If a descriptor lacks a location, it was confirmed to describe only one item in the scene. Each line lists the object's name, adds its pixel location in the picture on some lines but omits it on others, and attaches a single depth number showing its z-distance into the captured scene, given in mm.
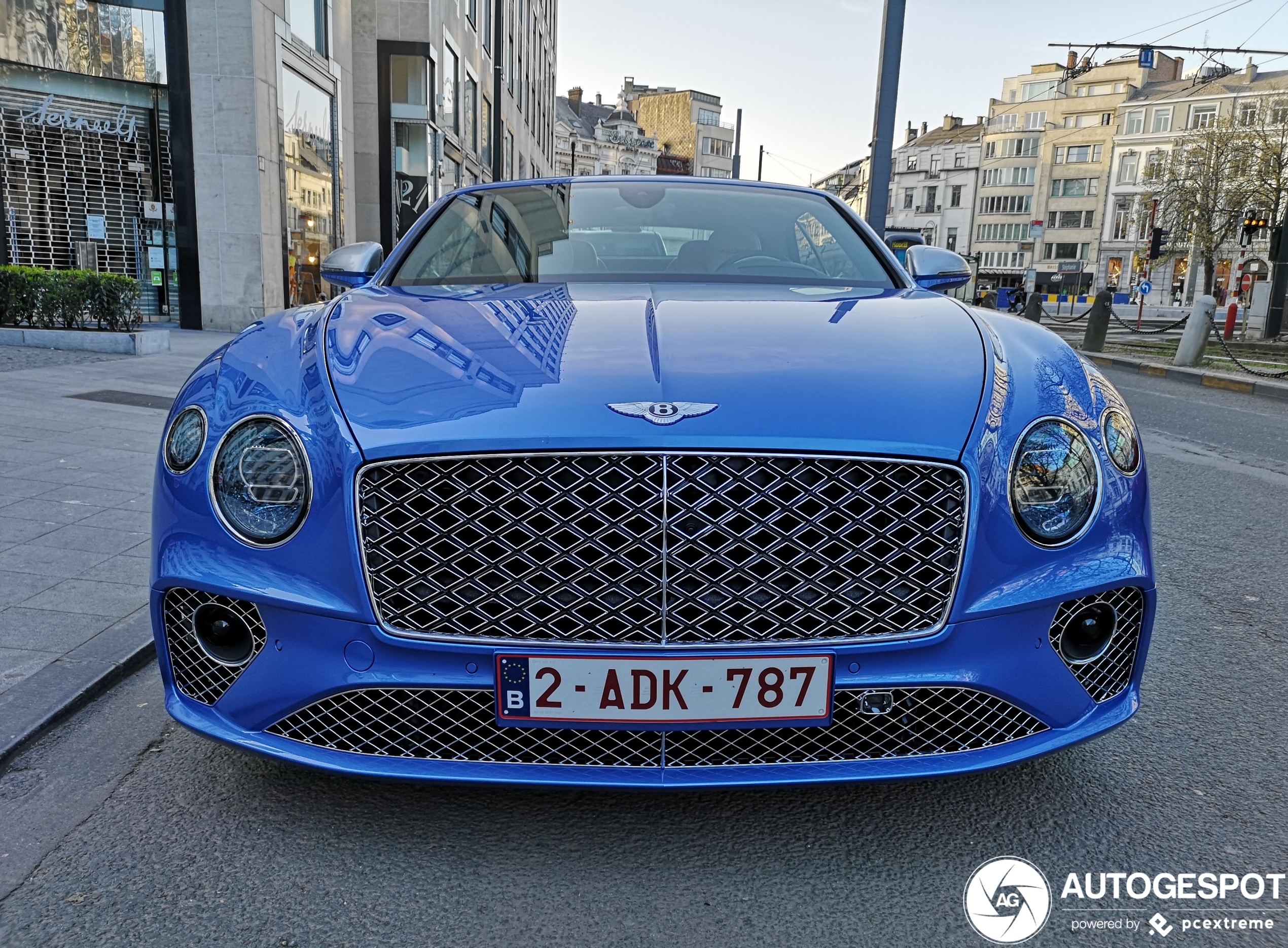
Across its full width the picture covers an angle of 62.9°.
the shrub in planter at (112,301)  11148
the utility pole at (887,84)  13133
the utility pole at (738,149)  43625
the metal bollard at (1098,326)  19016
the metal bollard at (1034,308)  27750
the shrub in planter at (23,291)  11078
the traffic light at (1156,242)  27656
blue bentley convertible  1863
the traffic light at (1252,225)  23469
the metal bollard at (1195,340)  15516
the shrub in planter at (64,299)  11070
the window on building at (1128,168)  78875
